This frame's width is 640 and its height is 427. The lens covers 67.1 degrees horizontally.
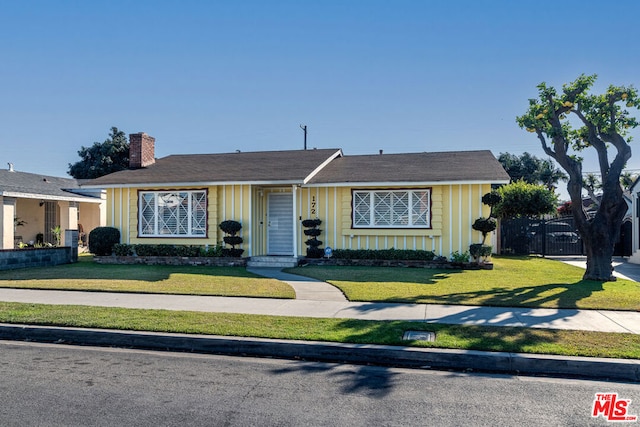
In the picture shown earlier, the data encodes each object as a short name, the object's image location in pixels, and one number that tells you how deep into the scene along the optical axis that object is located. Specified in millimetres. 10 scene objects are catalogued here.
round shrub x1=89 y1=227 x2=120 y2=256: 17547
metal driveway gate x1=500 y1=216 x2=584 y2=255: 22188
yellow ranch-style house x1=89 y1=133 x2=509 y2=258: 15930
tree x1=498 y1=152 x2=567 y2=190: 47250
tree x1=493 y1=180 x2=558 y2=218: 22734
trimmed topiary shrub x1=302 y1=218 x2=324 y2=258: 16656
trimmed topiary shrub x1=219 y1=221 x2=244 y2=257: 16469
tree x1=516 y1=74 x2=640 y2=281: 12484
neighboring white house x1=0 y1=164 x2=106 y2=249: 19578
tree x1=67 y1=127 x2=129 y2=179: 39625
